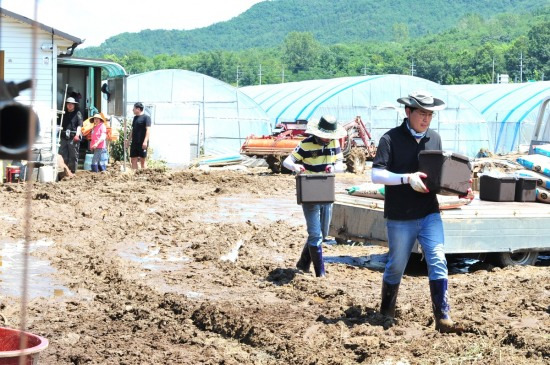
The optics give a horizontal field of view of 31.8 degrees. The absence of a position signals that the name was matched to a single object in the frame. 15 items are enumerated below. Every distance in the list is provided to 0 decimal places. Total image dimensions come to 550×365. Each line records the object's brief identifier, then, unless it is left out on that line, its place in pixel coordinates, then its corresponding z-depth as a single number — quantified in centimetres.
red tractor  2714
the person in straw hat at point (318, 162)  1011
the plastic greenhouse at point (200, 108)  3328
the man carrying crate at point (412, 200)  746
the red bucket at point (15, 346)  428
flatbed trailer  1078
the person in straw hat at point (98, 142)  2106
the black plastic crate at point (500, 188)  1191
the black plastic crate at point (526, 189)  1194
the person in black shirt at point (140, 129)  1983
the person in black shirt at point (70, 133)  2123
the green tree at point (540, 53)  10481
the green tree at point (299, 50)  13362
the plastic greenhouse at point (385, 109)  3969
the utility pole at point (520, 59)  9804
